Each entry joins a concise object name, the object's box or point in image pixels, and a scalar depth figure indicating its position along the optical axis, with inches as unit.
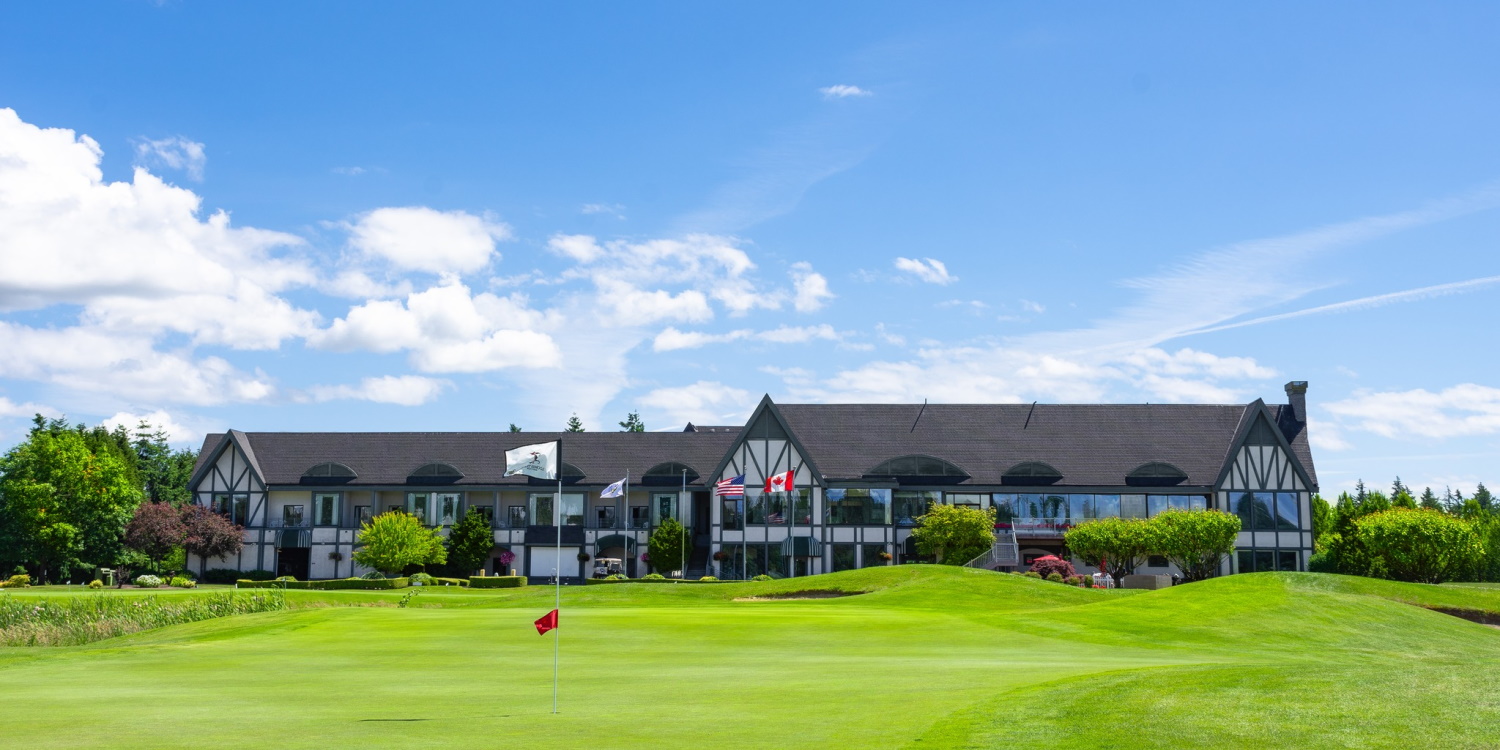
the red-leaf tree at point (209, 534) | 2952.8
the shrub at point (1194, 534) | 2364.7
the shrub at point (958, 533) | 2677.2
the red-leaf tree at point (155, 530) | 2910.9
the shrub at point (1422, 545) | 2208.4
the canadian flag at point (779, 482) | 2633.4
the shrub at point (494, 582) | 2605.8
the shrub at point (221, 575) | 2999.5
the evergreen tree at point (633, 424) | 5556.1
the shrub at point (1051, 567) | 2304.4
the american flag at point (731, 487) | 2581.2
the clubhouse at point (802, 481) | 2864.2
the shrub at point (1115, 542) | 2374.5
